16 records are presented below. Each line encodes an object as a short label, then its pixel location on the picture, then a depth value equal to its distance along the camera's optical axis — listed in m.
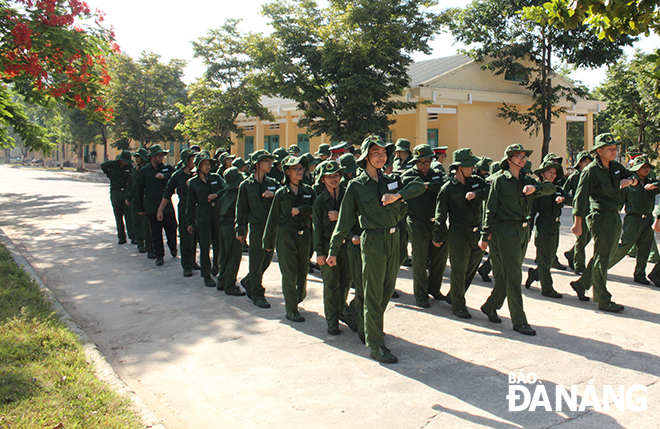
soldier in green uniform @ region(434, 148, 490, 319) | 6.55
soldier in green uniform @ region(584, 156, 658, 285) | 7.68
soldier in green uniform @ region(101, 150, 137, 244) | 11.20
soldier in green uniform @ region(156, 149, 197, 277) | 8.63
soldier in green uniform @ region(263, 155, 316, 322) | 6.27
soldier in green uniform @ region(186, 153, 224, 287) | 8.12
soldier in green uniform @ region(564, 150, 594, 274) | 8.31
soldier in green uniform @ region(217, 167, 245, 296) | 7.39
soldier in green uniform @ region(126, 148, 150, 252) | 10.52
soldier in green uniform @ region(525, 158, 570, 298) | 7.39
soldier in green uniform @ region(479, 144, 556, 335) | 5.74
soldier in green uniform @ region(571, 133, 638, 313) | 6.50
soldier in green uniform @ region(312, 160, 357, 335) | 5.81
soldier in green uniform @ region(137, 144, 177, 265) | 9.49
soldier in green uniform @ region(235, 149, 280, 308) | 6.91
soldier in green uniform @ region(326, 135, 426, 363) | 4.98
